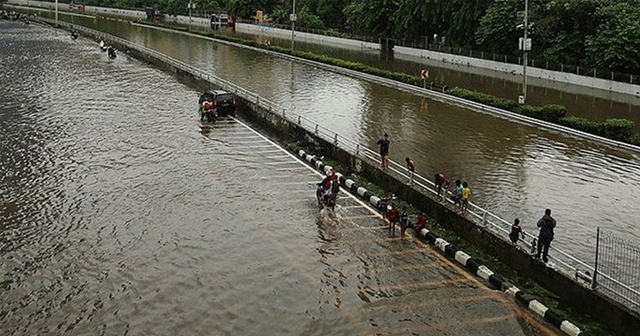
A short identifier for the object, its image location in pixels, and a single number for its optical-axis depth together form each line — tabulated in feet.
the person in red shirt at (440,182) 67.97
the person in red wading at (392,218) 66.33
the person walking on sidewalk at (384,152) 80.38
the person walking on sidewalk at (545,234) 53.42
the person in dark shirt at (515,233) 56.73
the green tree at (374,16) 249.55
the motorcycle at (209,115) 120.26
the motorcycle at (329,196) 72.79
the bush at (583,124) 104.32
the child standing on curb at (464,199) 65.20
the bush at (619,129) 100.63
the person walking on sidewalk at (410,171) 73.41
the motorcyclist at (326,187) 73.05
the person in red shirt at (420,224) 65.72
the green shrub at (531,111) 116.17
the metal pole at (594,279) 48.41
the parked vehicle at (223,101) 123.03
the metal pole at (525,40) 120.16
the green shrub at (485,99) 123.34
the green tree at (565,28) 165.89
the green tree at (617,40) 152.25
